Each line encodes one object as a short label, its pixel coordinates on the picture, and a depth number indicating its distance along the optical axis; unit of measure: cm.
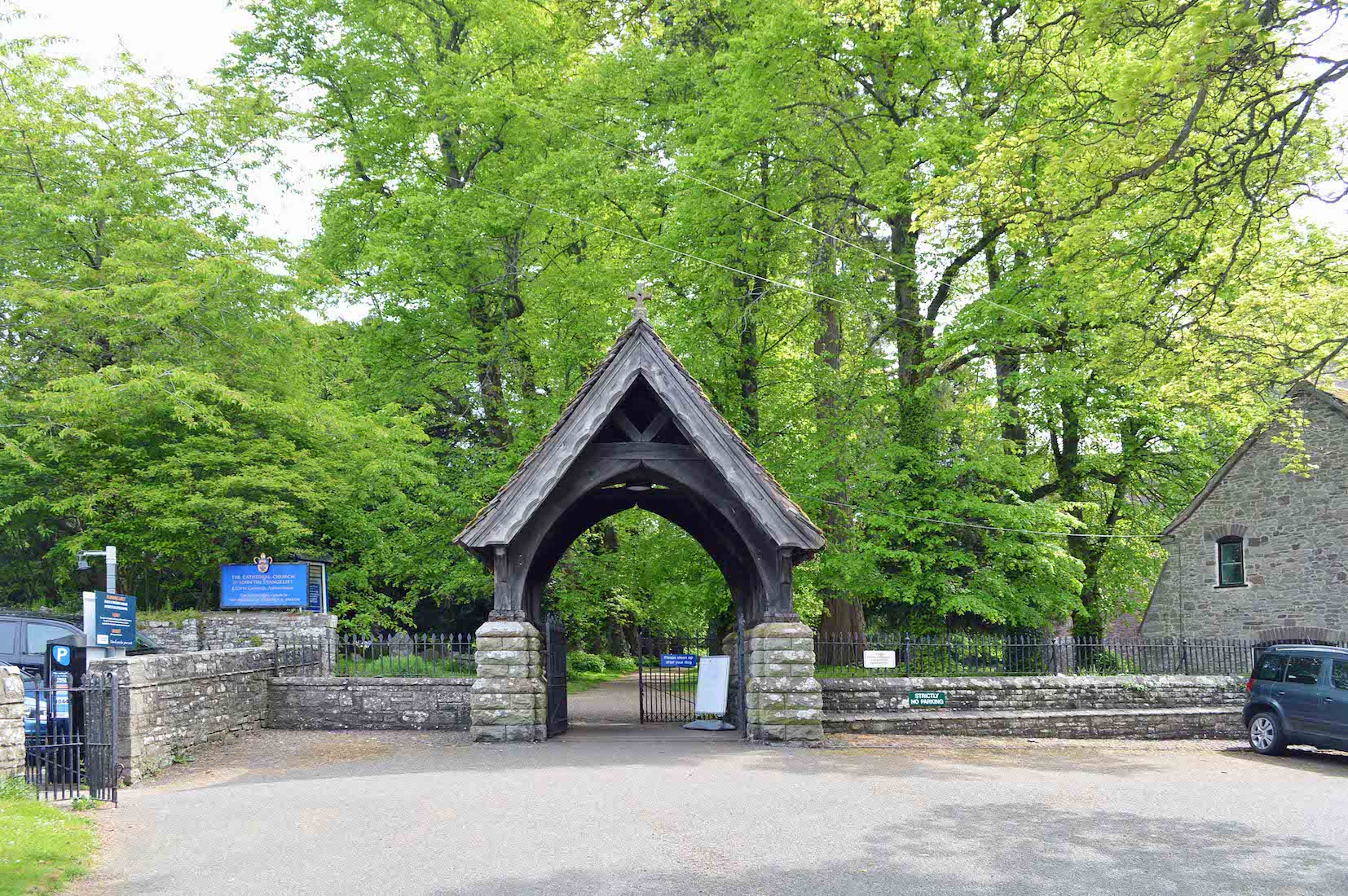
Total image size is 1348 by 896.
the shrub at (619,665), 4406
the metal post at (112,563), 1762
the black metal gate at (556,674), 1798
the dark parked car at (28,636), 1673
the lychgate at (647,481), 1606
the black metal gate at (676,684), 2005
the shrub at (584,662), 3834
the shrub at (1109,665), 2159
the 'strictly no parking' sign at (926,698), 1889
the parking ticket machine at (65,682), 1234
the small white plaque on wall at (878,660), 1903
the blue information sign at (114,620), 1489
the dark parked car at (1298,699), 1631
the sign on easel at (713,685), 1930
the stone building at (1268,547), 2406
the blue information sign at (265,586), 2023
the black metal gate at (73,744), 1187
